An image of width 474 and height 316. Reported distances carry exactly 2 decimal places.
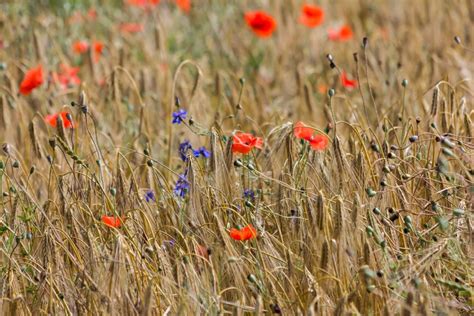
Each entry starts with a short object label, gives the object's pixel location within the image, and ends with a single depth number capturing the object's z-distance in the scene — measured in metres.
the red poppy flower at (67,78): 8.16
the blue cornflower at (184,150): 5.50
